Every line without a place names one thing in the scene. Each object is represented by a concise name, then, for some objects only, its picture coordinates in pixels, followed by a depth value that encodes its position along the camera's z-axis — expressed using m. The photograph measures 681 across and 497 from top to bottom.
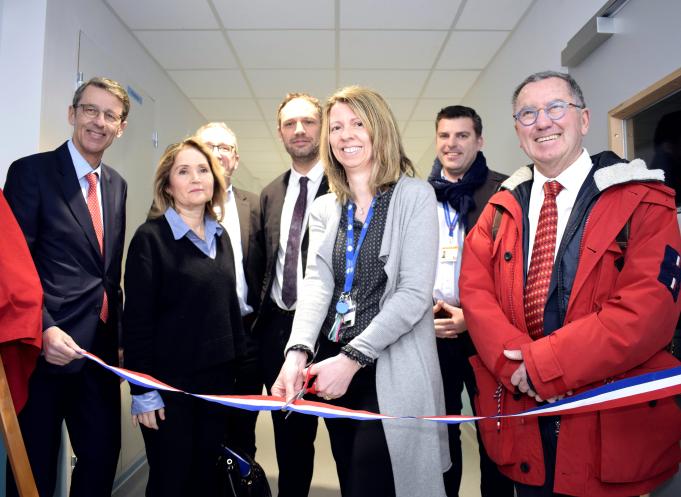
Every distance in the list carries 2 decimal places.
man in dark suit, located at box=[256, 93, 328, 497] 2.16
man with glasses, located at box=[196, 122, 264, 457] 2.31
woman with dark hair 1.85
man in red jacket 1.29
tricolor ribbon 1.19
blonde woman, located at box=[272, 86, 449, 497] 1.32
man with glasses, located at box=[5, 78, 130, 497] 1.89
